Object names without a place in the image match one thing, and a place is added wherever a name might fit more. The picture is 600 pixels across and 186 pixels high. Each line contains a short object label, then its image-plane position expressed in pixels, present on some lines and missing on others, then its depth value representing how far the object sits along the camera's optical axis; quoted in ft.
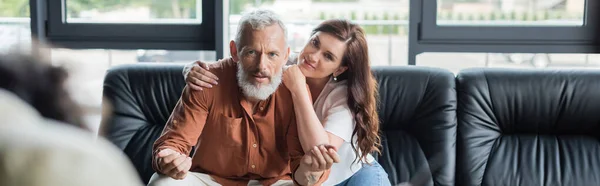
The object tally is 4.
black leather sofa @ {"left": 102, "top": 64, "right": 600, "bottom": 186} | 7.87
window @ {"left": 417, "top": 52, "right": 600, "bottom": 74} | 9.68
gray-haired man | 5.54
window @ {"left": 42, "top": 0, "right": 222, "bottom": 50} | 9.86
